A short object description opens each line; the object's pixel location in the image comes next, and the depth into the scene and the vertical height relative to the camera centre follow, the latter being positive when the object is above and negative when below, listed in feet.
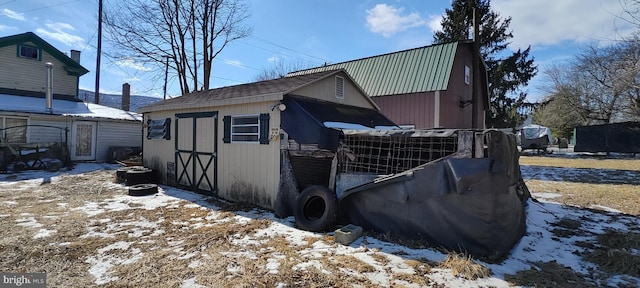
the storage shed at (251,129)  19.63 +0.61
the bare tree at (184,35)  57.11 +18.90
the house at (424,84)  38.09 +7.71
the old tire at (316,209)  16.31 -3.90
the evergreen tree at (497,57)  65.62 +18.56
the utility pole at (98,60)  62.95 +14.83
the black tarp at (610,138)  63.31 +2.05
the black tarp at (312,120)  17.85 +1.28
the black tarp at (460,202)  12.87 -2.61
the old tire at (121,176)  30.03 -4.02
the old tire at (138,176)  28.25 -3.83
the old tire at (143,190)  24.45 -4.36
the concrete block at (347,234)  14.26 -4.35
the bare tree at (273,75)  102.58 +20.85
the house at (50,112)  40.55 +2.99
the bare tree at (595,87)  34.96 +12.26
